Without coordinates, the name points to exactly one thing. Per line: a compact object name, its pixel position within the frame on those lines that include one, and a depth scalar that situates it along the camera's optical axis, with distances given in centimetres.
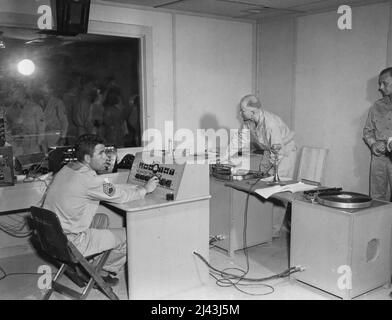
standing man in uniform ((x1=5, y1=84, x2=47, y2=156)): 428
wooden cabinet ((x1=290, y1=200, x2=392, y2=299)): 308
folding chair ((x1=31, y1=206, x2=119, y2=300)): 280
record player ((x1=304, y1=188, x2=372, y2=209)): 312
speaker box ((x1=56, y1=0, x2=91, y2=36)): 402
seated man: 309
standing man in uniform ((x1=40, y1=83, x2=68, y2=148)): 446
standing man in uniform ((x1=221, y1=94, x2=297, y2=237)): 429
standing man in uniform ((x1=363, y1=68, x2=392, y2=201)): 434
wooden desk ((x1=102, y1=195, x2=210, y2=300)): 313
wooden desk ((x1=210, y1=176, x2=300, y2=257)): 413
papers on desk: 355
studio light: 427
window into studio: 426
